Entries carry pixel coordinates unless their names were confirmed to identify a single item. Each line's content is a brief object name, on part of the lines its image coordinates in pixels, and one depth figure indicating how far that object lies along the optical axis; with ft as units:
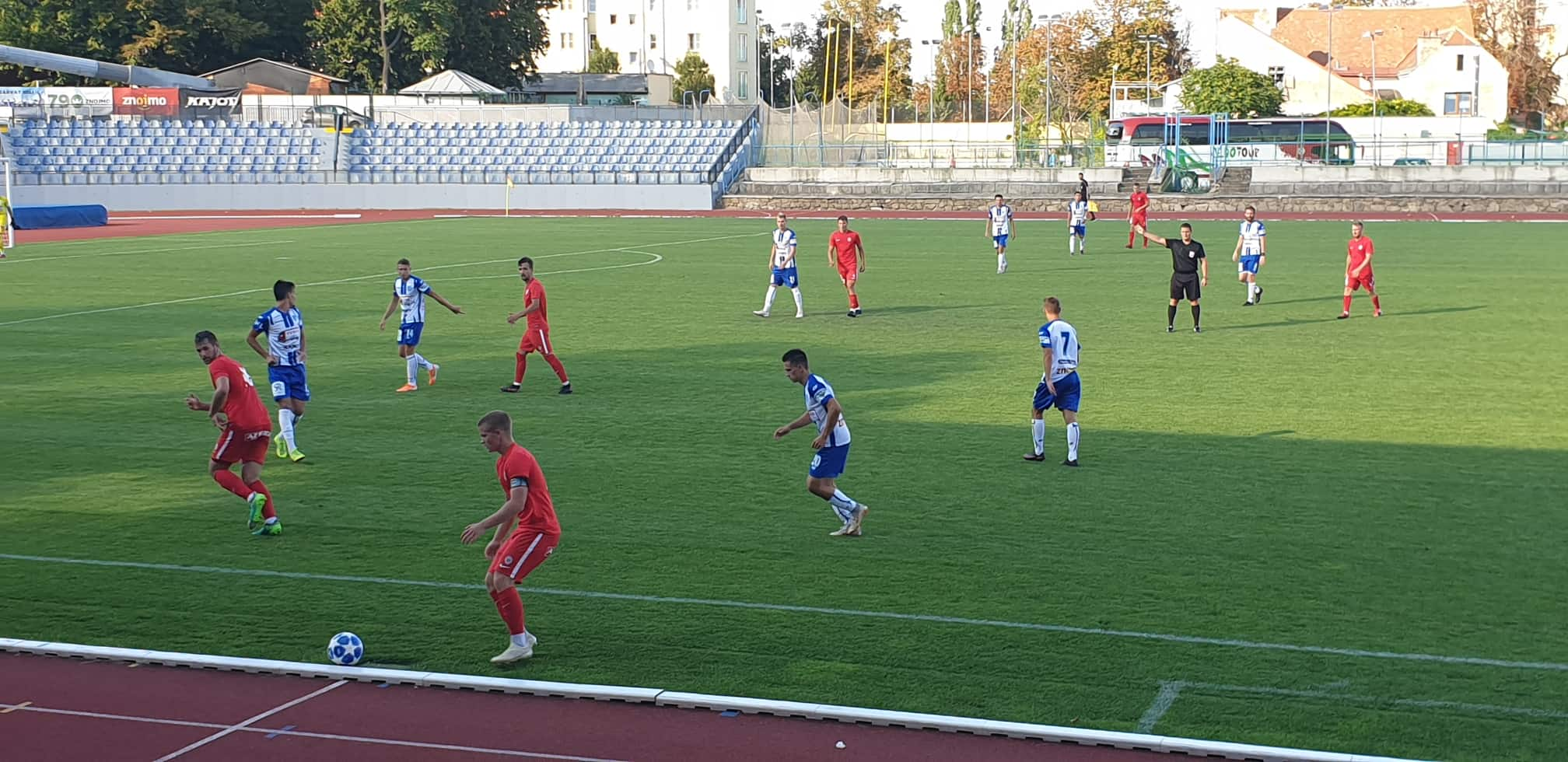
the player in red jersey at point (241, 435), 41.37
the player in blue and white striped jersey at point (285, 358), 52.03
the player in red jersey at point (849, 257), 91.56
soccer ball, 31.01
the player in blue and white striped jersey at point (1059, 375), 48.85
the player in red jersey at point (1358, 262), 86.17
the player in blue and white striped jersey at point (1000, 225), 114.21
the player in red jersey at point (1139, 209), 129.29
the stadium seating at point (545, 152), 228.63
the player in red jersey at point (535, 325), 64.39
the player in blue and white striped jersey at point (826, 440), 39.06
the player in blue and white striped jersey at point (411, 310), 65.46
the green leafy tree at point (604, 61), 401.08
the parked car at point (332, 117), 246.06
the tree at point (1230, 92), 281.13
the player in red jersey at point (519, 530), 30.45
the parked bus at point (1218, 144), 218.38
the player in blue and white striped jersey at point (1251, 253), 92.46
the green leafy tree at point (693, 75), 374.43
